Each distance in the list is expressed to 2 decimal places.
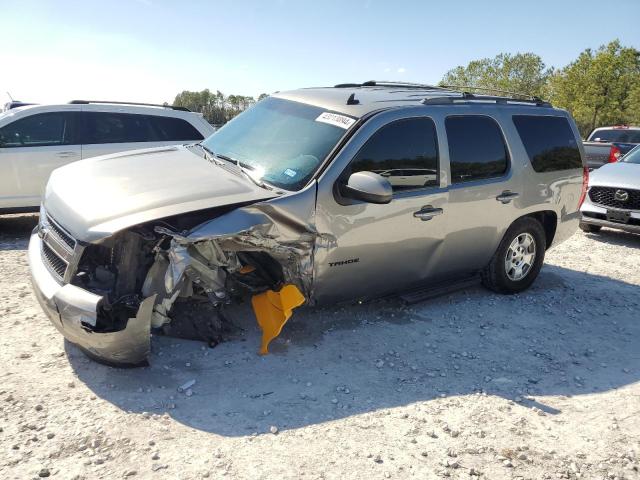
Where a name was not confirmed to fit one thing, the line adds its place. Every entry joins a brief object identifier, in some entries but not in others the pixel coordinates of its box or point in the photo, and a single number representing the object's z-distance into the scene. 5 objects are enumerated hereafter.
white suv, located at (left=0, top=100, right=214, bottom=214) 7.07
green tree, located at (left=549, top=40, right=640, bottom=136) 31.38
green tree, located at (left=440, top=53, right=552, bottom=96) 50.88
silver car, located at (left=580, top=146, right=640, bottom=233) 7.61
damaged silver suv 3.33
